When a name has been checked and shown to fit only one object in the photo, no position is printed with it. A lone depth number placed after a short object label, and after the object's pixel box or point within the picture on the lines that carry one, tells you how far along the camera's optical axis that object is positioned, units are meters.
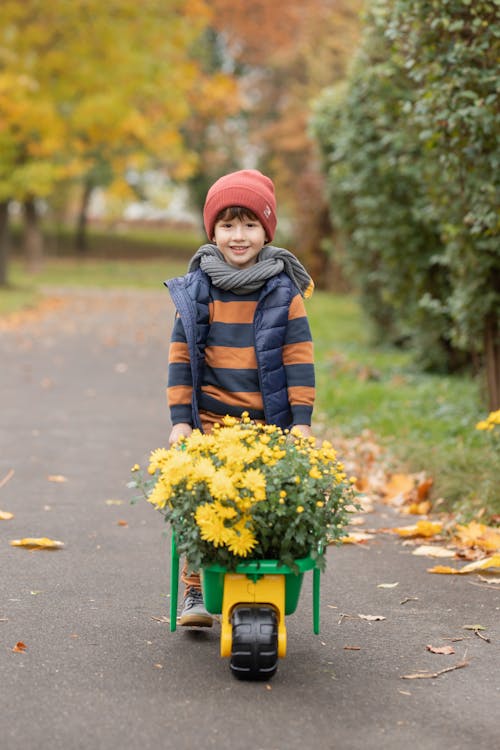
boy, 8.07
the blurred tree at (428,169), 12.30
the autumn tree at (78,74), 44.39
